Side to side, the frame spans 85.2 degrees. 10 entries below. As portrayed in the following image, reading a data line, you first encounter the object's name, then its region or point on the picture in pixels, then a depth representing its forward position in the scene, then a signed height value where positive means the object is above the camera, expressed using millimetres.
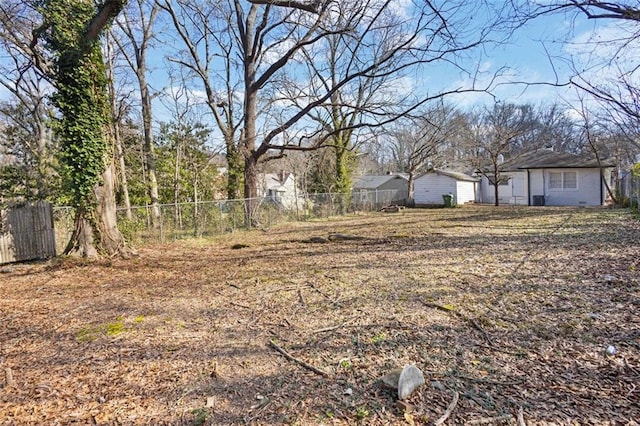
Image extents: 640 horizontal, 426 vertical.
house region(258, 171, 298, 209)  36547 +2285
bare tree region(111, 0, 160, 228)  16906 +6026
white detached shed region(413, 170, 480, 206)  26562 +503
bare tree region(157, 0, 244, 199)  16484 +5527
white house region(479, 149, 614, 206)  21359 +603
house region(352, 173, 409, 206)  24411 +797
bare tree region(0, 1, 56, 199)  16688 +3833
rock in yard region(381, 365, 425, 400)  2490 -1361
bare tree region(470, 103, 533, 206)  24397 +5885
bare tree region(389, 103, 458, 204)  26512 +4529
